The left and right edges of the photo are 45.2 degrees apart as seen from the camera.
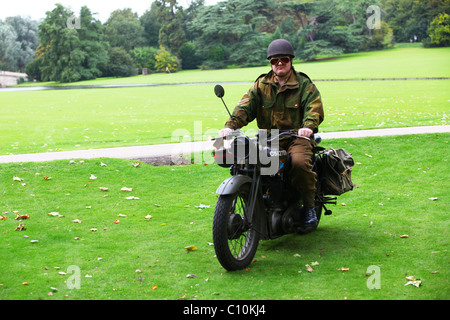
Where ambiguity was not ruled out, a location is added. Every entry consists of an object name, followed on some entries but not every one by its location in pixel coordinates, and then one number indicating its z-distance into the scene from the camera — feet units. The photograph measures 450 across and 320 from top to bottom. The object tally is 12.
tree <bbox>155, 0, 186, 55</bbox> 276.00
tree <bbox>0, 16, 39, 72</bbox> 285.56
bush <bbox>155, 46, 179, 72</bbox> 248.73
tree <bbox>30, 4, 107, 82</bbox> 226.79
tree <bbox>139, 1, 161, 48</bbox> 300.40
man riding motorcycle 17.93
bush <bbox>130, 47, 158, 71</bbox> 257.34
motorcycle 16.12
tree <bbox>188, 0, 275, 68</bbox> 246.68
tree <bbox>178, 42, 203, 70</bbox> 265.34
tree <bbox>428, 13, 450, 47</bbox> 218.65
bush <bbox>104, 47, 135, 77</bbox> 244.01
